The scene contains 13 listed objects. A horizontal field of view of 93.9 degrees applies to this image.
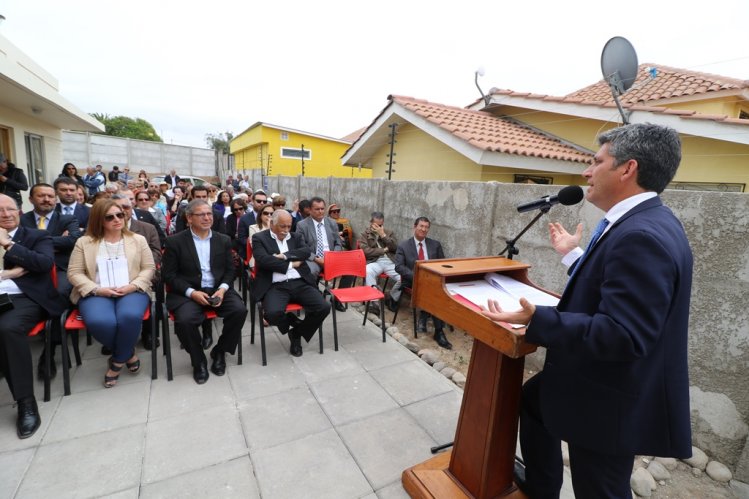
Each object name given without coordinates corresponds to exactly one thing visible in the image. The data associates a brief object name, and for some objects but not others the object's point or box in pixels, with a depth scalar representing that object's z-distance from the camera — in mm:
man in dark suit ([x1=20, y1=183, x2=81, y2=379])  3340
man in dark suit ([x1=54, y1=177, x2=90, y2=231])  3832
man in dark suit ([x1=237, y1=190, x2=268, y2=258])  5207
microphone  1732
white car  18973
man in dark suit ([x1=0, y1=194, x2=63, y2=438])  2428
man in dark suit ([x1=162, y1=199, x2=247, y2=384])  3100
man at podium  1097
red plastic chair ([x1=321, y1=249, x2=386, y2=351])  4031
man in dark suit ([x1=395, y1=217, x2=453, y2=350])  4574
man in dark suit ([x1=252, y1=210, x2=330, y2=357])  3652
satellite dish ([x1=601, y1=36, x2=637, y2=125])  4770
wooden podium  1659
